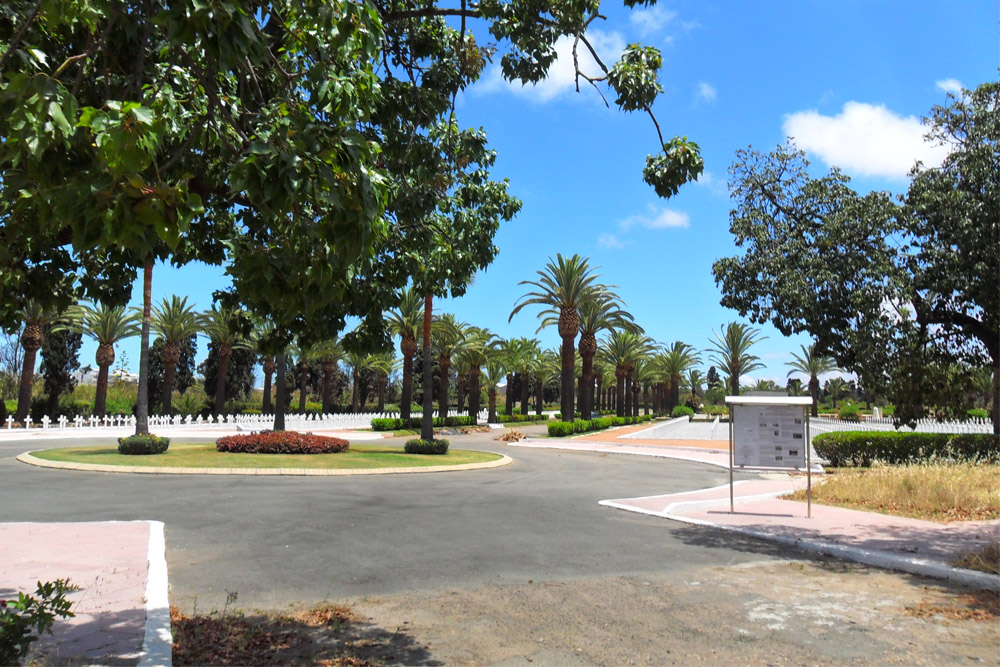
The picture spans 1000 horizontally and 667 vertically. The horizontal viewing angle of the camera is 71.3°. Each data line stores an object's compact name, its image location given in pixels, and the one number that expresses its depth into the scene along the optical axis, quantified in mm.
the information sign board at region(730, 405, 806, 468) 11867
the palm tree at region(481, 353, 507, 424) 61553
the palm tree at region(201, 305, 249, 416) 48166
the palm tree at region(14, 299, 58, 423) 38831
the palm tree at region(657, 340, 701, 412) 74625
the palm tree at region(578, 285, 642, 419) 48969
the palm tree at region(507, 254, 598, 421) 45688
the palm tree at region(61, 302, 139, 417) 43094
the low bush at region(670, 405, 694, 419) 80494
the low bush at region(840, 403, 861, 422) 60634
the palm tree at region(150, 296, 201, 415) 45938
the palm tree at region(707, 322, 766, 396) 66125
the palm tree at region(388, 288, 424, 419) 44812
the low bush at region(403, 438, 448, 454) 24625
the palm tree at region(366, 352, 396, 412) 61969
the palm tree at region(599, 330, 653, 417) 64062
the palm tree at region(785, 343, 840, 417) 72312
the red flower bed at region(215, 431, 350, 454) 22000
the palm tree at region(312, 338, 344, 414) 53219
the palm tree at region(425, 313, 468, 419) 49625
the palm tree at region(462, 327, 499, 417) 54469
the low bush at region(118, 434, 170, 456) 21156
